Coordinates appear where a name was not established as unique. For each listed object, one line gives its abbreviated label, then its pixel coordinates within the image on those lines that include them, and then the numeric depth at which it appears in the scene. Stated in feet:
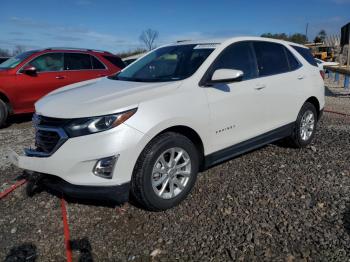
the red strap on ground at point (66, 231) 9.69
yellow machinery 95.09
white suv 10.34
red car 25.72
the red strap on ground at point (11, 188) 13.54
